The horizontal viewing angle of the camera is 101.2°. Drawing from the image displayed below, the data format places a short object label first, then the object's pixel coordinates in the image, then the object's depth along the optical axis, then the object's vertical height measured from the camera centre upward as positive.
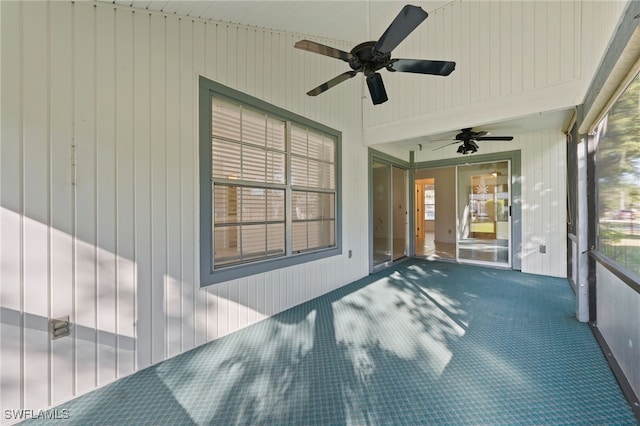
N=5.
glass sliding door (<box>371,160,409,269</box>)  5.64 +0.01
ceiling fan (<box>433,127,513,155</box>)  4.26 +1.23
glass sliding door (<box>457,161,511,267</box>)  5.29 -0.02
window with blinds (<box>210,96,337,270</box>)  2.66 +0.32
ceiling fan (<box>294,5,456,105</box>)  1.82 +1.23
